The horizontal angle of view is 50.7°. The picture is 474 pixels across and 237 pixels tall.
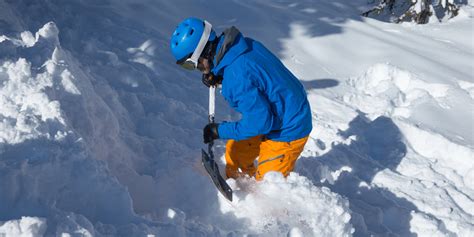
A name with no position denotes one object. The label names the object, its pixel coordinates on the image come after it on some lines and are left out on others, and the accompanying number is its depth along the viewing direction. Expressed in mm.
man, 3492
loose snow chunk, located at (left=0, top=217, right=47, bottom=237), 2543
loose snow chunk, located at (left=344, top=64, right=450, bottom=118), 6477
